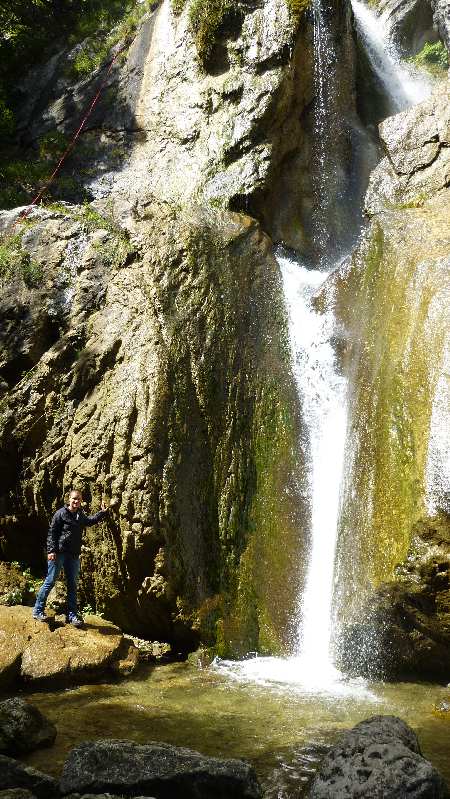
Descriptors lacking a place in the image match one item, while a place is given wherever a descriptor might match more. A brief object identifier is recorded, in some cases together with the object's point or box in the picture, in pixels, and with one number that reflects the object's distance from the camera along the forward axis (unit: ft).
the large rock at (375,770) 12.91
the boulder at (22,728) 16.51
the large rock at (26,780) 13.79
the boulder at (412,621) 23.68
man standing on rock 27.12
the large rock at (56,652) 22.94
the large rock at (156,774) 13.67
